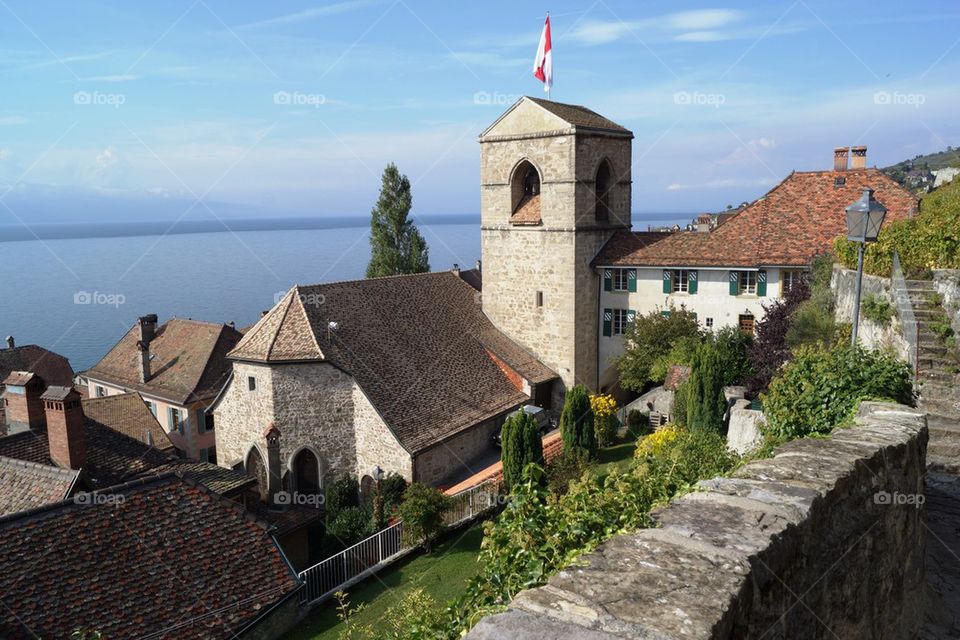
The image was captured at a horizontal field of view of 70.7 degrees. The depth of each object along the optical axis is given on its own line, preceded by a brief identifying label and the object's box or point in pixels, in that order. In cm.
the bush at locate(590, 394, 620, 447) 2538
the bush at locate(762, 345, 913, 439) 707
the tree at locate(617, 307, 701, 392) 2689
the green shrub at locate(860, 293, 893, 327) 1220
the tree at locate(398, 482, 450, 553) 1836
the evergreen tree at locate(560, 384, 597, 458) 2317
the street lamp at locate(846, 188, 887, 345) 991
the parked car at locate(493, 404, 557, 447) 2720
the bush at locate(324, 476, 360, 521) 2178
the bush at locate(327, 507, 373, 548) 2017
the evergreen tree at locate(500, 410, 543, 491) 2077
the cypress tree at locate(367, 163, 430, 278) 4894
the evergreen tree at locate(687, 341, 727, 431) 2044
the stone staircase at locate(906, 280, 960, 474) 843
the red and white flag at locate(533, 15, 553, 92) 2941
